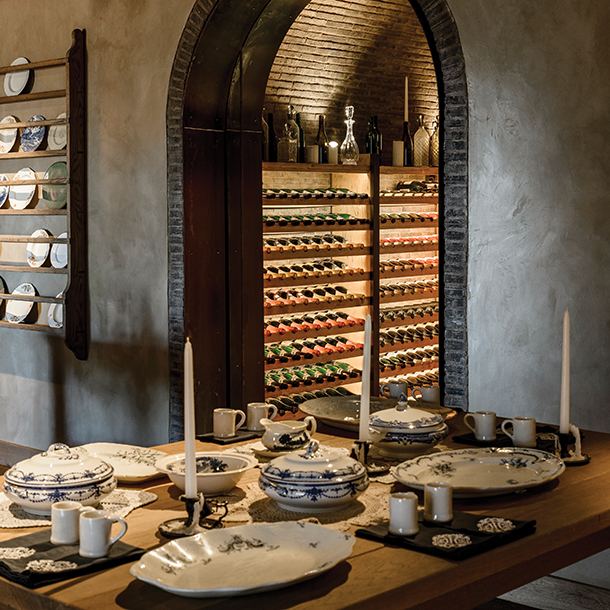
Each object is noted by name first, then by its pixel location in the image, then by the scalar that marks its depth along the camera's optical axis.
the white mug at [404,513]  1.56
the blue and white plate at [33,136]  5.30
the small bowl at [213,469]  1.86
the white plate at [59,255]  5.23
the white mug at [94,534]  1.47
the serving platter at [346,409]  2.58
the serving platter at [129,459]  2.01
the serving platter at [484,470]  1.85
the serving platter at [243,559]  1.36
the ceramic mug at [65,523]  1.53
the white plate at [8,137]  5.48
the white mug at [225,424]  2.45
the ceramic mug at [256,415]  2.54
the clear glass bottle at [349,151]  6.27
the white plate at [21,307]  5.45
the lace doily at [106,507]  1.69
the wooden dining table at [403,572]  1.33
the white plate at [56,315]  5.26
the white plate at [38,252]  5.31
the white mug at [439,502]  1.63
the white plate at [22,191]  5.37
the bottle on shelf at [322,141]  6.29
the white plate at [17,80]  5.43
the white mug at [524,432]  2.27
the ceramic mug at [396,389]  2.68
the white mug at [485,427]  2.36
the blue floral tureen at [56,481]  1.70
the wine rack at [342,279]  5.65
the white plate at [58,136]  5.20
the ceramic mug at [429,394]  2.71
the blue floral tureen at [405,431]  2.15
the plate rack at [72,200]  5.05
